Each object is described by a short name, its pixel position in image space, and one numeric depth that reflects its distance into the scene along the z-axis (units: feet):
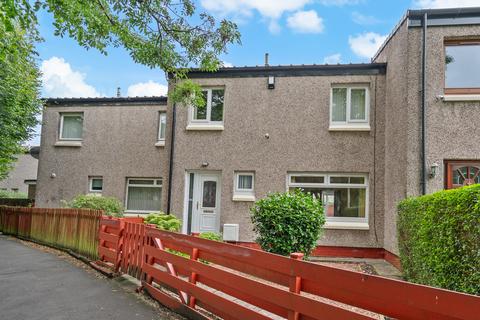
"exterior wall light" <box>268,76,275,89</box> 38.68
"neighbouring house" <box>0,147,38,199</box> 92.02
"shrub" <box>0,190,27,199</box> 81.53
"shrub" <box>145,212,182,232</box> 32.42
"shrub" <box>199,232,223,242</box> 30.82
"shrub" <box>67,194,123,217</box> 41.65
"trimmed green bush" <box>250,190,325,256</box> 26.32
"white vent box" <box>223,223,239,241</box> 37.17
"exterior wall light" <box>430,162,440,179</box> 29.55
